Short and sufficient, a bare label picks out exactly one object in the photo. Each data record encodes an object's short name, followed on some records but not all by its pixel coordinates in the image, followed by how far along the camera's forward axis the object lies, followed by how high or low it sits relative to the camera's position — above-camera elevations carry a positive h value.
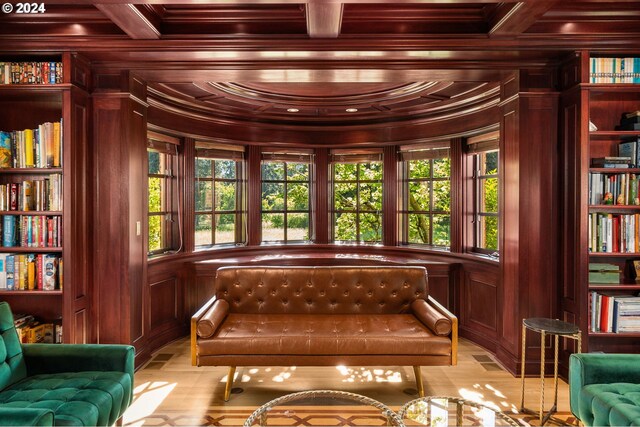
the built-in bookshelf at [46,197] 3.15 +0.11
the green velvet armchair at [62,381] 1.83 -0.93
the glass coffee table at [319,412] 1.83 -1.24
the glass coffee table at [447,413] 1.86 -0.97
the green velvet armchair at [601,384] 2.04 -0.98
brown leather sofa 2.85 -0.91
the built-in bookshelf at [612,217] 3.15 -0.08
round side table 2.64 -0.82
